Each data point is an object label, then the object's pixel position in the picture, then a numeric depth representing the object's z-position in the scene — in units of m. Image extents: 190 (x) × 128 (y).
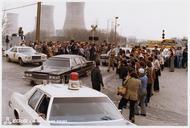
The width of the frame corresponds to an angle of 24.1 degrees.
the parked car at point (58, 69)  10.44
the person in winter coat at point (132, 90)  7.22
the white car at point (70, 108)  5.34
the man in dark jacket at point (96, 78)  8.52
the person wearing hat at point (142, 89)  7.68
